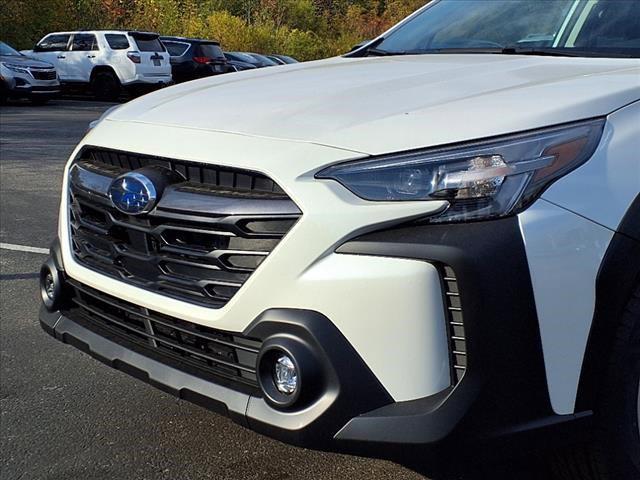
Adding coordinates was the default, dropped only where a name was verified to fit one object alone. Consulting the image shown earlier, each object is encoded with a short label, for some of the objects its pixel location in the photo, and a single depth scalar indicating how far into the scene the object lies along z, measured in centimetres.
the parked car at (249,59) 2414
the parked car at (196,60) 2150
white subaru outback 193
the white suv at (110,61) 1958
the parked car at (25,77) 1677
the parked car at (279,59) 2586
